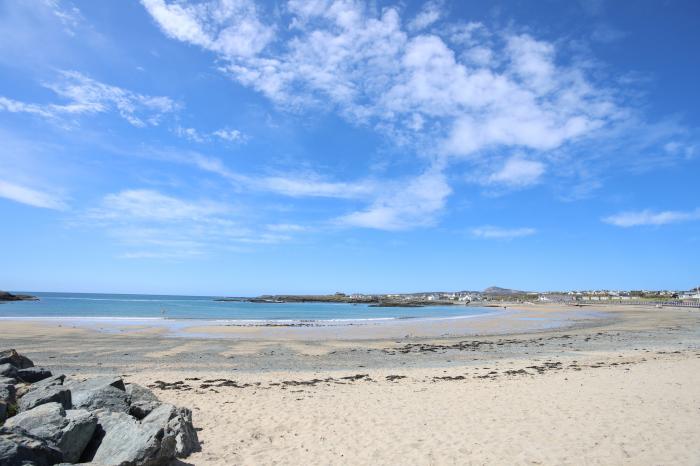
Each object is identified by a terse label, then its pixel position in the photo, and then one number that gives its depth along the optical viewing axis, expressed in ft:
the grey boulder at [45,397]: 21.66
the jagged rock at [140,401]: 23.30
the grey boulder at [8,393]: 22.18
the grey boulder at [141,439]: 17.13
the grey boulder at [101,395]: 23.30
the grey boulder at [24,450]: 13.87
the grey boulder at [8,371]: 28.07
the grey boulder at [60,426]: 17.23
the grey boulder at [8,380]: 24.49
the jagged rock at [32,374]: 28.84
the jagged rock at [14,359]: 31.24
